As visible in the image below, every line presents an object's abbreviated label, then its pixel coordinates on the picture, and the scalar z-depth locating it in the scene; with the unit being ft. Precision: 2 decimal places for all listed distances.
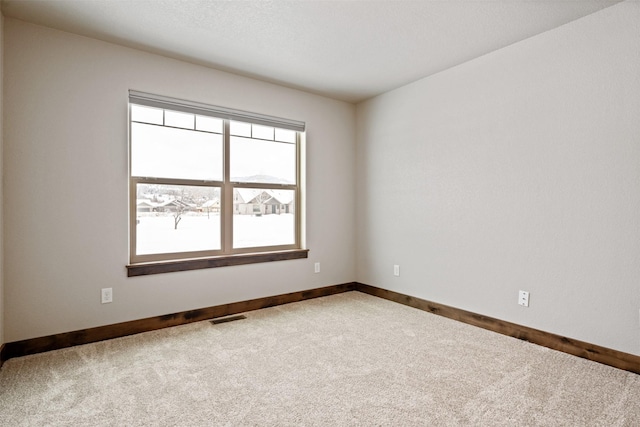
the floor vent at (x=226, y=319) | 10.79
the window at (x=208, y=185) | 10.23
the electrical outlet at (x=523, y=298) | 9.32
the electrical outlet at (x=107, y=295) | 9.34
